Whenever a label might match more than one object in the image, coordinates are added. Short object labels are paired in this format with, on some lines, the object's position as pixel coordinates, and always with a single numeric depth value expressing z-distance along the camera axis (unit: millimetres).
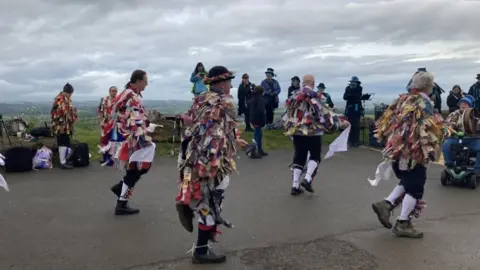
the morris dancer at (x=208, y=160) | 5172
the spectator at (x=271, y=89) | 15797
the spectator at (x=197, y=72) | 10403
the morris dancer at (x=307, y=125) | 8344
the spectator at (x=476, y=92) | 15500
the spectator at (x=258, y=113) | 12789
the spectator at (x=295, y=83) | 15660
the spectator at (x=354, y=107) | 14289
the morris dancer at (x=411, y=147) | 6109
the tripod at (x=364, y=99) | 14273
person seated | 9141
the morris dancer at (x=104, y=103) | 12328
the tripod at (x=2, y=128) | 12082
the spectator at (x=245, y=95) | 16141
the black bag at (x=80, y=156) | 11680
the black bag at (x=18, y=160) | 10906
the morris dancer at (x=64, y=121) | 11547
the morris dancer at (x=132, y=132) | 7023
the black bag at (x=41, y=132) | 13094
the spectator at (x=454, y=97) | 15078
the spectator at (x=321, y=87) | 13906
